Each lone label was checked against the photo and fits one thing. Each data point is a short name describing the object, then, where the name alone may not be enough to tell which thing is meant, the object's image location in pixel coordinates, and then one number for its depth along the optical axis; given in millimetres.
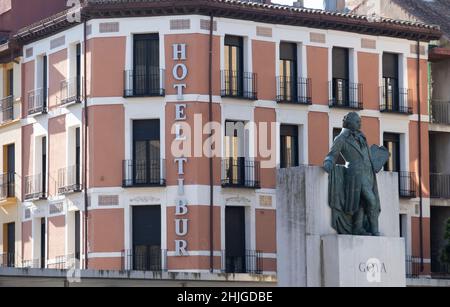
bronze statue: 45875
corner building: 68250
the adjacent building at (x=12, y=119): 74750
